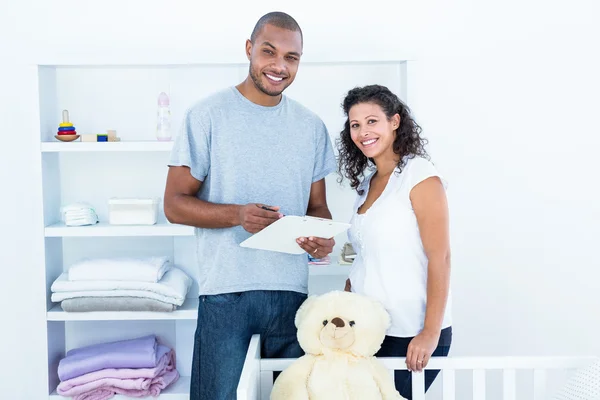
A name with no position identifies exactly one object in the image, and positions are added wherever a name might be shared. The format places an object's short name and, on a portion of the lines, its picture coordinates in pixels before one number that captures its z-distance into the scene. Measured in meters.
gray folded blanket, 2.43
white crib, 1.63
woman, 1.62
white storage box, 2.49
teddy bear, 1.52
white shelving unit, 2.61
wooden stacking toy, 2.45
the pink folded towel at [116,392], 2.47
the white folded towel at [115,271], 2.44
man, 1.76
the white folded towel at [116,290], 2.43
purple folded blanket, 2.48
